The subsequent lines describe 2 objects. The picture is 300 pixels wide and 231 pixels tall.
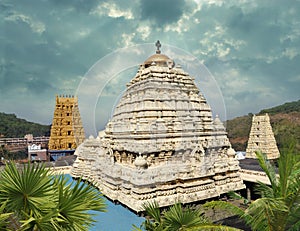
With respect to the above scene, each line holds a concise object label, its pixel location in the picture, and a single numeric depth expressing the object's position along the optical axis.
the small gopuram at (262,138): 32.34
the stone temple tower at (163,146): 14.25
